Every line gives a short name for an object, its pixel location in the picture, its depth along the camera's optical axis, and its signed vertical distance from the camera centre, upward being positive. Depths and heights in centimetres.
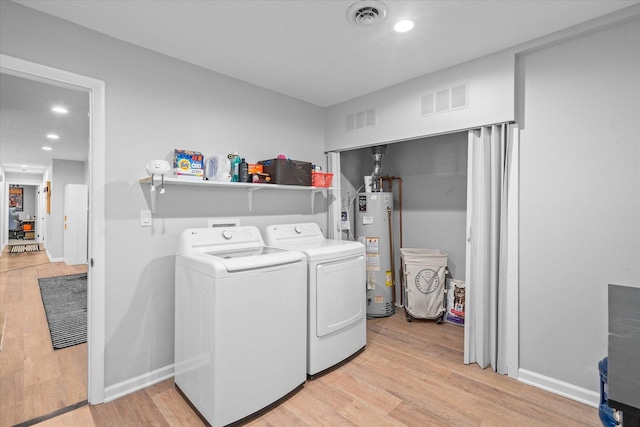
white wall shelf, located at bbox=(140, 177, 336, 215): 211 +23
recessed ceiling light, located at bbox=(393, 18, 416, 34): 188 +120
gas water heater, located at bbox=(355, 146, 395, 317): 345 -32
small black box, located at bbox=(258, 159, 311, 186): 273 +40
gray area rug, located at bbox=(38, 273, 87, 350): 296 -119
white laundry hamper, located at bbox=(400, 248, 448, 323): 325 -76
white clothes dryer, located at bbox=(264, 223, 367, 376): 225 -67
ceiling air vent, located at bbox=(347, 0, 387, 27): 171 +119
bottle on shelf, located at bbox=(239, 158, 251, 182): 254 +36
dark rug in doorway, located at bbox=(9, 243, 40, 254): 835 -106
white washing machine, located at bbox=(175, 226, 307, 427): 172 -72
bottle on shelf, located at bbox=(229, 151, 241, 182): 253 +38
